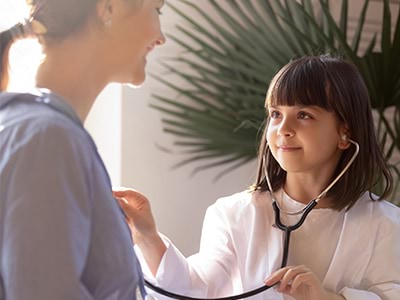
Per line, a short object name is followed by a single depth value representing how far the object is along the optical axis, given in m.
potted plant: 2.18
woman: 1.11
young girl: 1.61
